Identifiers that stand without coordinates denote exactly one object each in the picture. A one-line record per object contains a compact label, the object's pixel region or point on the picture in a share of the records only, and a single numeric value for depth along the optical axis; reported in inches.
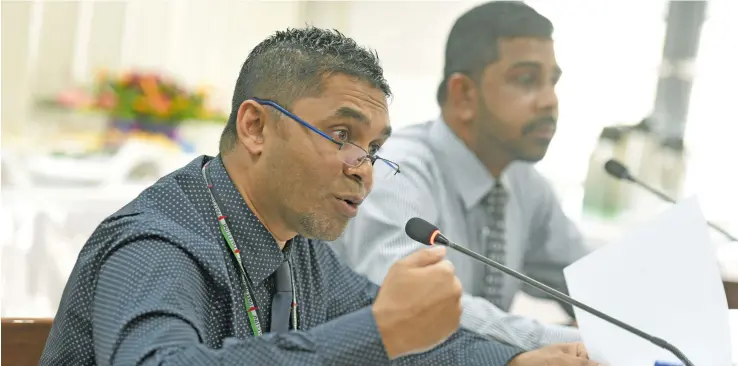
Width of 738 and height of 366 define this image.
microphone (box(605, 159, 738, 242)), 126.8
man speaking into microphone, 93.2
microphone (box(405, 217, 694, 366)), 98.6
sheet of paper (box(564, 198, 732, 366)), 103.6
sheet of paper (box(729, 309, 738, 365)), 105.5
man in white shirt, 123.3
